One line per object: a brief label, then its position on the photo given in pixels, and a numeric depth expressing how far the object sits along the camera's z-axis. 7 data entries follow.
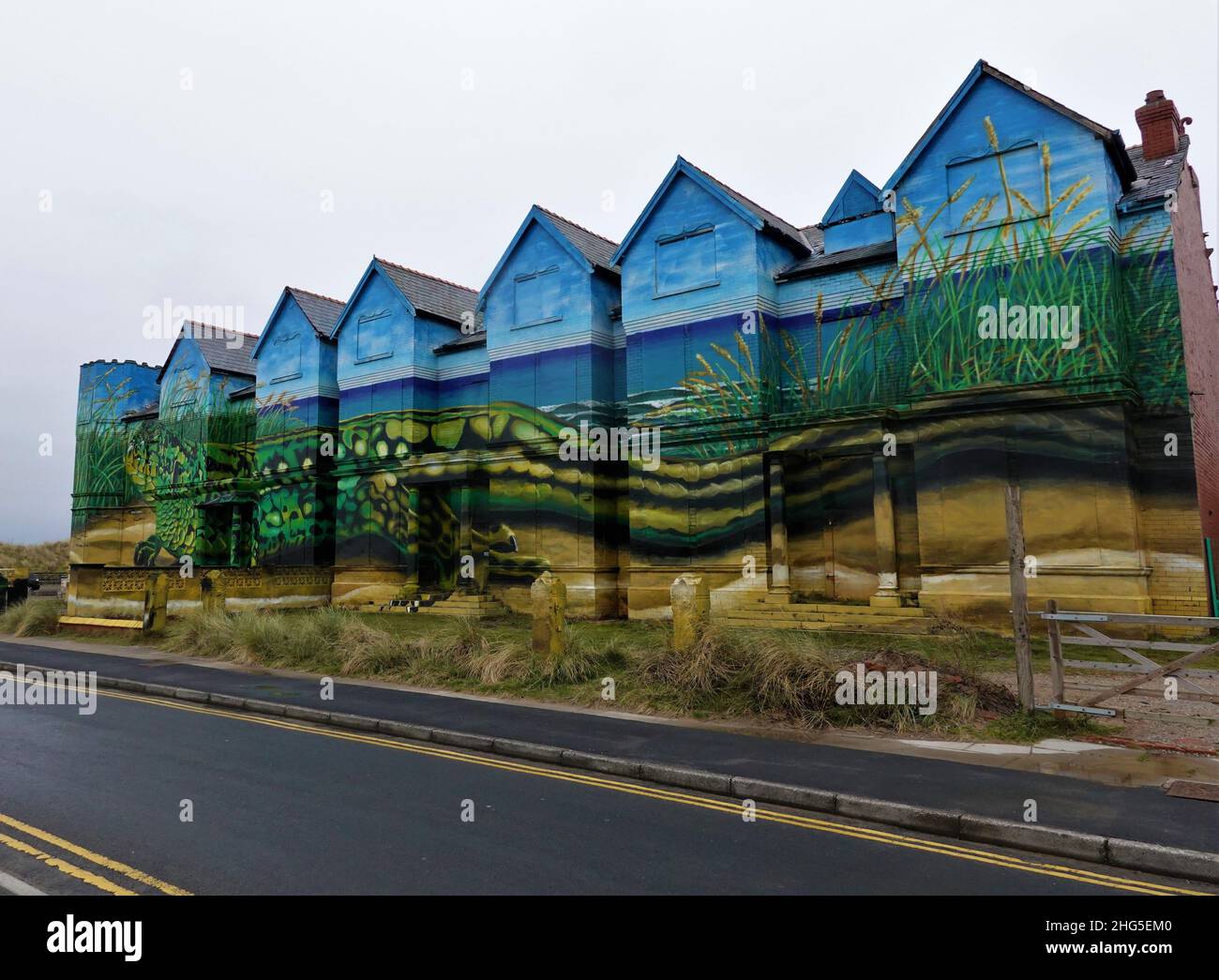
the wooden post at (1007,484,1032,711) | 9.18
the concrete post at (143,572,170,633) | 20.81
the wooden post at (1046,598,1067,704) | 9.21
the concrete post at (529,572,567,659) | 13.36
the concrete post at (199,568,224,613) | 21.55
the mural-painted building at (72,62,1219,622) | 16.06
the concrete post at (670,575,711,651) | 12.12
